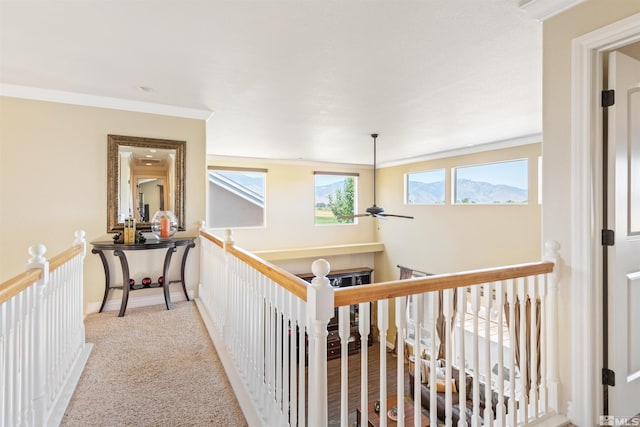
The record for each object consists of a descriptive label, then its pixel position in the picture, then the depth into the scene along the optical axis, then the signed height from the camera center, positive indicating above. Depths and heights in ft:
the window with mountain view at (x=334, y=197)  26.78 +1.47
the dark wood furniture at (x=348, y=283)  23.98 -5.71
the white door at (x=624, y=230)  5.55 -0.28
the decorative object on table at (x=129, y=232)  10.31 -0.58
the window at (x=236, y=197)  23.38 +1.24
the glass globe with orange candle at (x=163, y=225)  11.11 -0.39
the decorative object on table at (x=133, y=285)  10.83 -2.43
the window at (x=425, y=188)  22.75 +1.95
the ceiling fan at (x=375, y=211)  16.45 +0.16
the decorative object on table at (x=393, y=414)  12.51 -7.76
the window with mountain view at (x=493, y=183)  17.61 +1.83
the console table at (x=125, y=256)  10.02 -1.32
